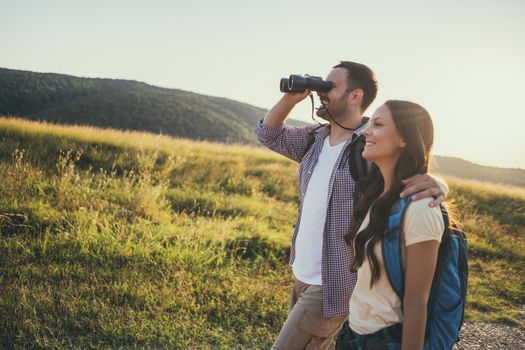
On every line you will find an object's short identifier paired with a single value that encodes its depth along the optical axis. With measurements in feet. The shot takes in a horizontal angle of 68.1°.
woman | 4.85
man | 7.47
